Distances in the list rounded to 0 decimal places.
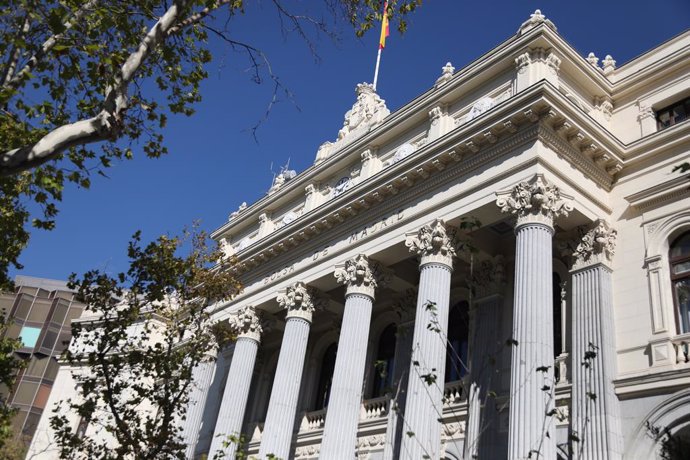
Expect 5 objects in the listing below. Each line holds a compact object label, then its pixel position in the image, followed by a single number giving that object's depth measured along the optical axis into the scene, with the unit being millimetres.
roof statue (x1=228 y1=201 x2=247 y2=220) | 30988
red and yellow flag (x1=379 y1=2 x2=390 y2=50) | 30969
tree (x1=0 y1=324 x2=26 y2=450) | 16516
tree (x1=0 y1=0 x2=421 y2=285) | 8508
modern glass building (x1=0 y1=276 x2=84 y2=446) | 47031
